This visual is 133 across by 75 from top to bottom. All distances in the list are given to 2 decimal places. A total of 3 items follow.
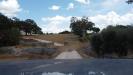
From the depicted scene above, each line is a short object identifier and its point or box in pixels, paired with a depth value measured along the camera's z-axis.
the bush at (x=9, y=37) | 20.54
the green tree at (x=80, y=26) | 31.06
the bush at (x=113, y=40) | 10.68
